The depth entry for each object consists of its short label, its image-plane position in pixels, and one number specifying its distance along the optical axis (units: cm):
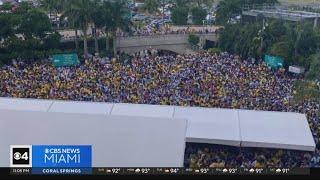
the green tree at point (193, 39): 5181
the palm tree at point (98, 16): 4616
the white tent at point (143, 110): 2533
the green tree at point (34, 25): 4468
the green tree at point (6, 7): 4962
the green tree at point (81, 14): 4556
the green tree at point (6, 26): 4350
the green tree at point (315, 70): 3400
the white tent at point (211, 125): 2329
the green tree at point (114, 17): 4669
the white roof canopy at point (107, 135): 1647
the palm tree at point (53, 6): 5388
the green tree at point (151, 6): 6656
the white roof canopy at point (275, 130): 2308
